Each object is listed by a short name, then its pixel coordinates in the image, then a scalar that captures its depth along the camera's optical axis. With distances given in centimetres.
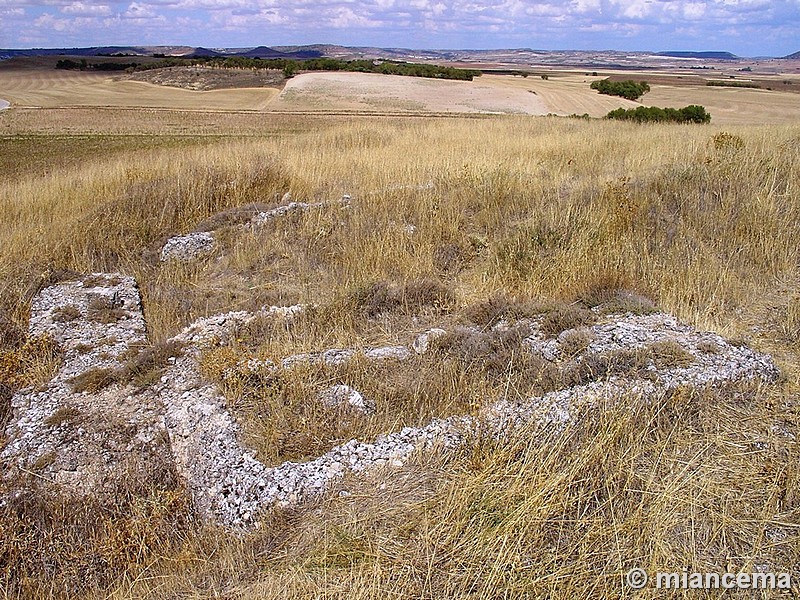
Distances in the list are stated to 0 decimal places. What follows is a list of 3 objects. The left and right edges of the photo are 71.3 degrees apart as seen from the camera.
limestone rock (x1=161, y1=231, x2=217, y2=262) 811
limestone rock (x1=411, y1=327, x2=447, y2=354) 482
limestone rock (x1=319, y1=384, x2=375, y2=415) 402
